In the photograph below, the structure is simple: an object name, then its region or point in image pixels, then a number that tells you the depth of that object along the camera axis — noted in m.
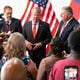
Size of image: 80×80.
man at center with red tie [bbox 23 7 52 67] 3.49
